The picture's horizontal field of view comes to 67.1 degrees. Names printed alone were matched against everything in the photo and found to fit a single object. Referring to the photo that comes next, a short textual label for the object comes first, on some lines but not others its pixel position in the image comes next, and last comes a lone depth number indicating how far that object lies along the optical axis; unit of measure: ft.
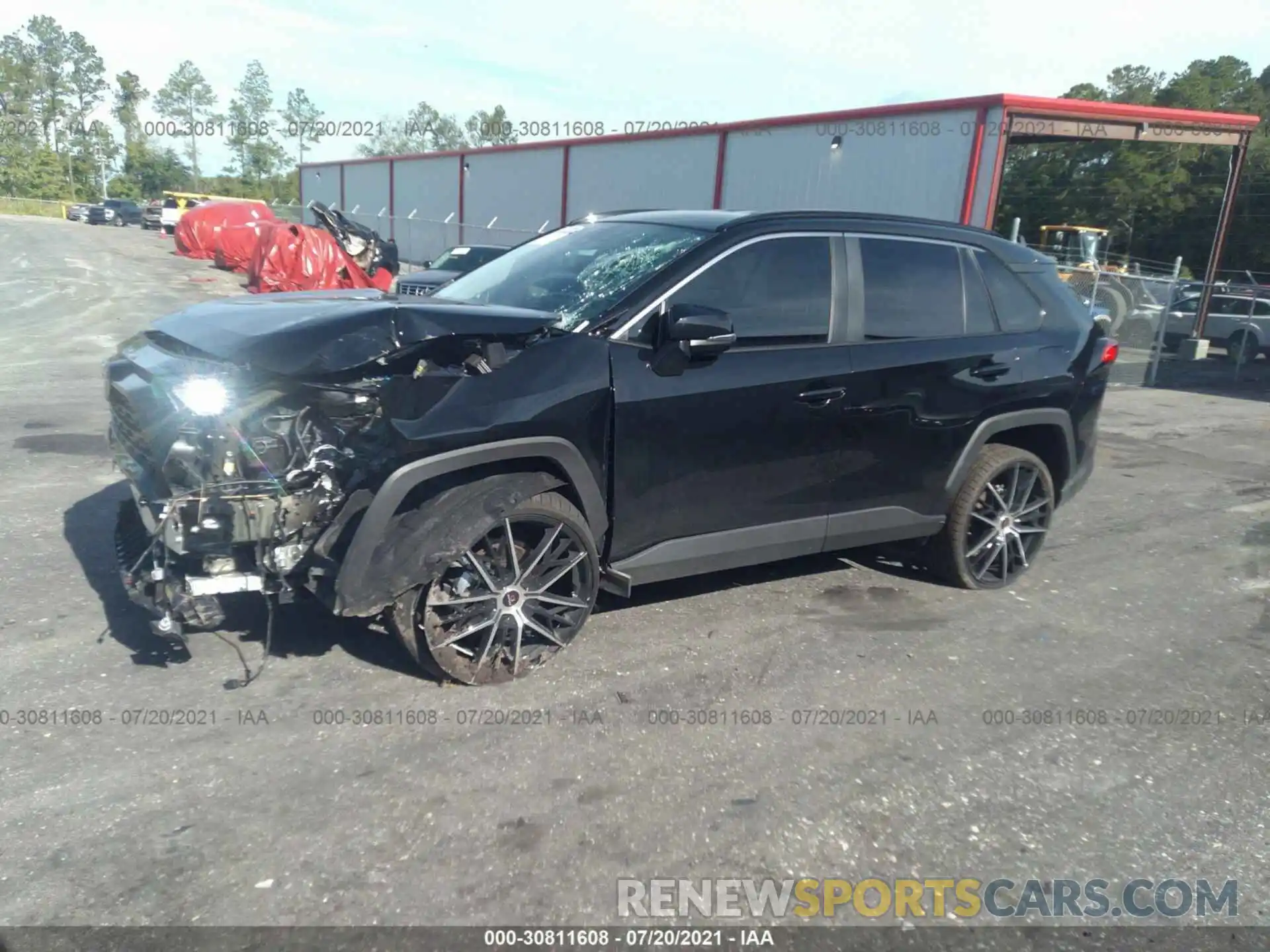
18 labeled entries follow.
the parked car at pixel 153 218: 168.76
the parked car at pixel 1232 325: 63.93
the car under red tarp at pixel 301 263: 64.28
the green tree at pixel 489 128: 283.38
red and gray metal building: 51.19
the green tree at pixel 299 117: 245.24
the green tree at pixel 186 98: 290.35
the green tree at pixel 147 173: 289.53
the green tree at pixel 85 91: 304.91
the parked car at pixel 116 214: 185.78
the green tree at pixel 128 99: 317.01
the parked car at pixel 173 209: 158.20
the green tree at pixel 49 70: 307.99
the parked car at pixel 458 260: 54.80
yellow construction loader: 48.88
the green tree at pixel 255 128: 260.42
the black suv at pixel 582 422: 11.69
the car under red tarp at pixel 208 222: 97.14
